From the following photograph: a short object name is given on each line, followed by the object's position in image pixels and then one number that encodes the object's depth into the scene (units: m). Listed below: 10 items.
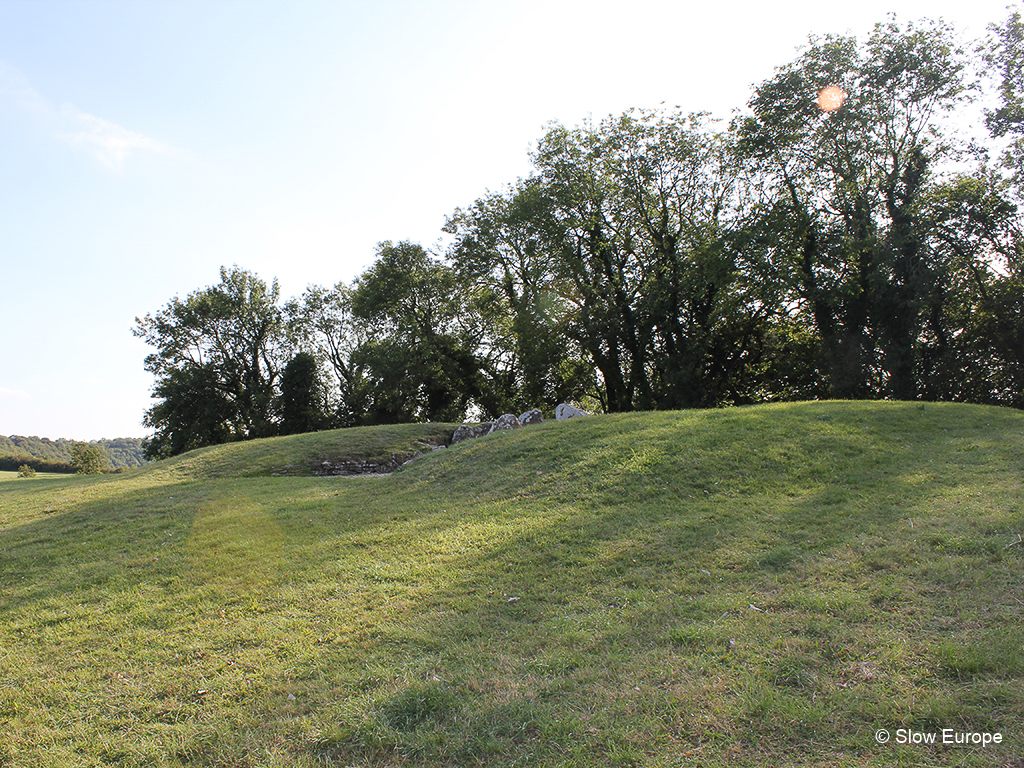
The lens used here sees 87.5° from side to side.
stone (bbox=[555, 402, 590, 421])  20.54
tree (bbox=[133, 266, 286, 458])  41.12
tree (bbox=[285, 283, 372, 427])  46.72
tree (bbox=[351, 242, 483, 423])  37.50
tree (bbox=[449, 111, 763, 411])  29.75
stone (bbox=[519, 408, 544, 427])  19.88
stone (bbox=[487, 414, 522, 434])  19.97
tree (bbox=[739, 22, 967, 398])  24.02
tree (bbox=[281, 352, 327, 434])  42.62
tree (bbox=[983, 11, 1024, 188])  23.45
